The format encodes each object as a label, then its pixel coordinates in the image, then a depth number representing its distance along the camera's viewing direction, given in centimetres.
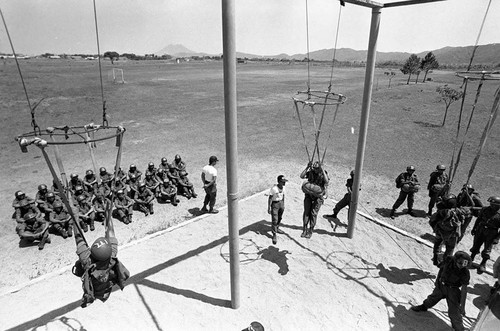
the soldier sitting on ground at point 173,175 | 1025
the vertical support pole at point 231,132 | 417
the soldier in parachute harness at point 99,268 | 406
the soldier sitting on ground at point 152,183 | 977
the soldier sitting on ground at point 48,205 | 801
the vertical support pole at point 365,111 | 665
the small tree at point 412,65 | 4412
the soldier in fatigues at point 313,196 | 672
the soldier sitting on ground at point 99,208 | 858
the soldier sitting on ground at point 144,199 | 919
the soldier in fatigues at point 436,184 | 872
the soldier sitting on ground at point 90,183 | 907
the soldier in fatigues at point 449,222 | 616
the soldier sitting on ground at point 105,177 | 938
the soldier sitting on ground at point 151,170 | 995
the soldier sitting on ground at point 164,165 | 1047
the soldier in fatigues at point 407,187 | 881
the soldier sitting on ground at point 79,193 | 842
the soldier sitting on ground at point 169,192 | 969
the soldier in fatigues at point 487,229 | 657
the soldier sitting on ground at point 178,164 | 1049
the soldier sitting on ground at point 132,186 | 931
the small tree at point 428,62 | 4293
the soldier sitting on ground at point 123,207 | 870
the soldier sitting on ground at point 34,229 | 751
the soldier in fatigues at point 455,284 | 479
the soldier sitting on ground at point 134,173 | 973
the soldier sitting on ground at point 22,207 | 766
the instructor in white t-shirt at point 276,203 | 739
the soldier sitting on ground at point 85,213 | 820
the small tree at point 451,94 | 1987
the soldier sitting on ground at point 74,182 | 891
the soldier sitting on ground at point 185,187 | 1026
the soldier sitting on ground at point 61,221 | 790
